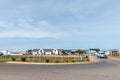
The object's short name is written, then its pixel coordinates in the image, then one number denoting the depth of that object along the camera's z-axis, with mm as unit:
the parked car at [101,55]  22646
